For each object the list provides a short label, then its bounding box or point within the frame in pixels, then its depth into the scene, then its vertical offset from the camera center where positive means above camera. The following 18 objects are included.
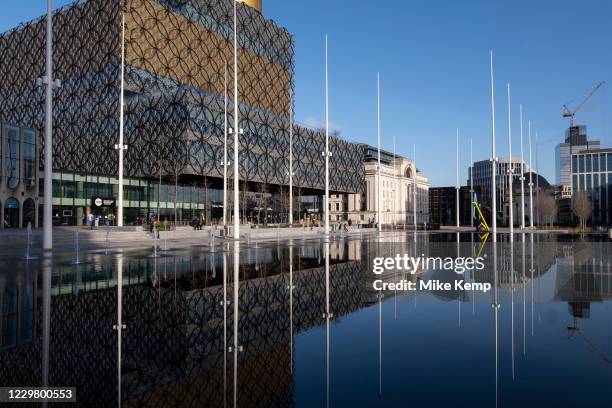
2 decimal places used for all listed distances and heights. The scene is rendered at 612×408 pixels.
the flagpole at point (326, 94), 55.25 +14.13
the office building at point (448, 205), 156.49 +3.51
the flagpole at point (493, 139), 41.17 +6.70
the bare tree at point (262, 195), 81.81 +3.79
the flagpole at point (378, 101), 65.30 +15.57
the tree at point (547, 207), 105.56 +1.66
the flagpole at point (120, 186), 44.92 +2.90
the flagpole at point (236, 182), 41.72 +2.99
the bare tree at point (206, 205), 75.69 +1.86
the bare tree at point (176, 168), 65.06 +6.62
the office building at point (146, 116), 65.69 +15.55
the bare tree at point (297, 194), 90.89 +4.21
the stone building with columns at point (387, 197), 139.75 +5.74
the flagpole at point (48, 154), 28.09 +3.72
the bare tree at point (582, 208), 101.50 +1.39
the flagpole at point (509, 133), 50.68 +8.62
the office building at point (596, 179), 149.62 +11.02
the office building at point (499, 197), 140.36 +5.98
